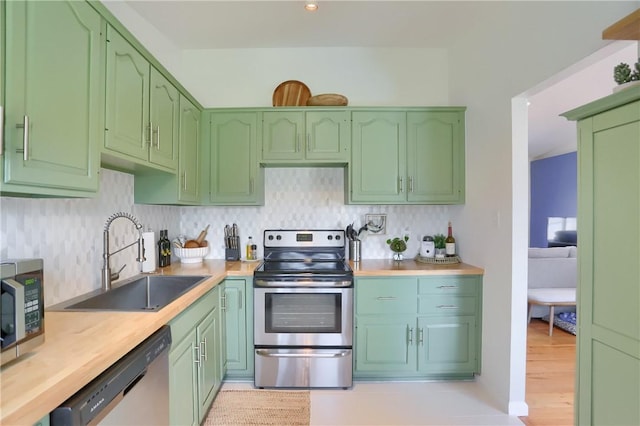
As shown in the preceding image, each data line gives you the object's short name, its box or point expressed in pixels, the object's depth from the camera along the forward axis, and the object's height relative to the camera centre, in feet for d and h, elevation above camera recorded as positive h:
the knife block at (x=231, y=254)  9.18 -1.22
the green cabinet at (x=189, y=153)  7.18 +1.56
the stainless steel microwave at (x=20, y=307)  2.62 -0.87
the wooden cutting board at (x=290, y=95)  9.06 +3.69
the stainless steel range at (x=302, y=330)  7.41 -2.88
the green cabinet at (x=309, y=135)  8.49 +2.30
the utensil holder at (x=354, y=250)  9.07 -1.07
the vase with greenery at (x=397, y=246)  8.98 -0.91
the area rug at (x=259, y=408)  6.41 -4.42
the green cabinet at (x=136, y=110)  4.50 +1.84
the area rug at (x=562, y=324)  10.56 -3.92
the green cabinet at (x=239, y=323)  7.58 -2.76
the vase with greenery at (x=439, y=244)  8.96 -0.86
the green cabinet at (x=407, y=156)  8.53 +1.73
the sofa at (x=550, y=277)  11.63 -2.35
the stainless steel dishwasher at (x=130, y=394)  2.67 -1.90
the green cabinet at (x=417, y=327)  7.70 -2.90
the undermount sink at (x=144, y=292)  5.56 -1.61
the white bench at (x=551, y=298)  10.38 -2.87
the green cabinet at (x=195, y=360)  4.74 -2.72
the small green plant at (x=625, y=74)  3.69 +1.82
